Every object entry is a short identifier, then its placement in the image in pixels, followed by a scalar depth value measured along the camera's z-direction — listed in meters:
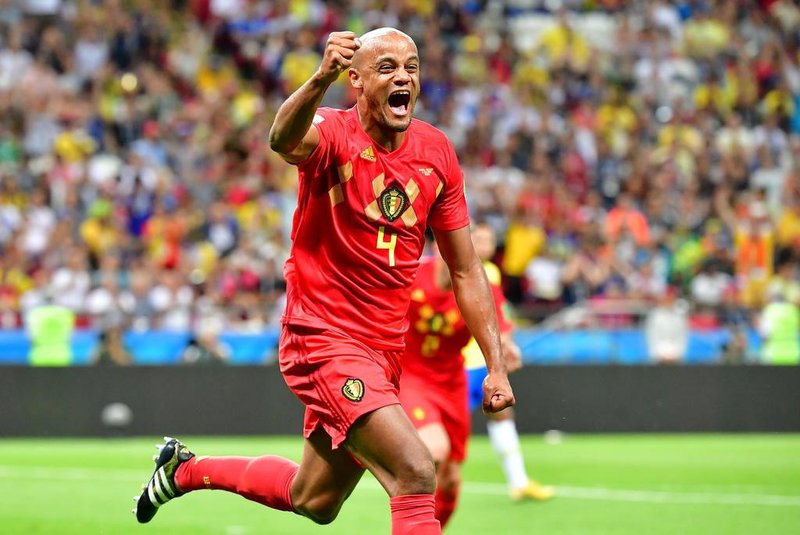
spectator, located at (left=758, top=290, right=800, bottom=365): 33.44
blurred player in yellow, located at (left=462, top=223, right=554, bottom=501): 19.45
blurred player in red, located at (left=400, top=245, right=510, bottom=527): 16.52
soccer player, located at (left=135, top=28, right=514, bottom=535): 11.48
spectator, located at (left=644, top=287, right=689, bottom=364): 33.00
